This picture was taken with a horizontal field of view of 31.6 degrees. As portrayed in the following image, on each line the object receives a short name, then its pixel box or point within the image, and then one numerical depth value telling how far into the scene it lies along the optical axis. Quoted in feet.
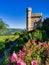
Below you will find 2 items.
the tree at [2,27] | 85.07
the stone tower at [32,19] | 81.60
